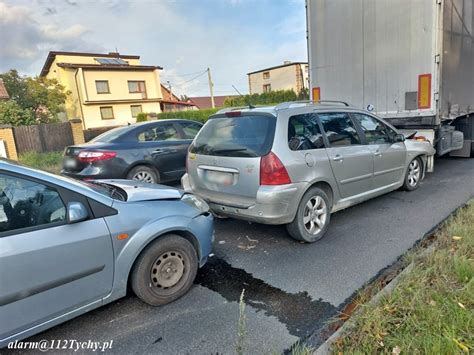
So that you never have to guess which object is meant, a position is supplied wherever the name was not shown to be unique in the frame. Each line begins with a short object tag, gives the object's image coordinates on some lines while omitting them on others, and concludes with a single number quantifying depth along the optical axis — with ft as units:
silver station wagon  11.62
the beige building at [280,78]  119.34
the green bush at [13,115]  56.54
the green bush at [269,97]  82.92
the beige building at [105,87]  95.25
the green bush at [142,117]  79.90
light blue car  6.91
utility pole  116.78
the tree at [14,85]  85.20
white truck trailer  18.43
